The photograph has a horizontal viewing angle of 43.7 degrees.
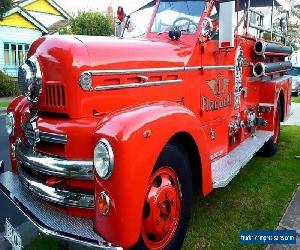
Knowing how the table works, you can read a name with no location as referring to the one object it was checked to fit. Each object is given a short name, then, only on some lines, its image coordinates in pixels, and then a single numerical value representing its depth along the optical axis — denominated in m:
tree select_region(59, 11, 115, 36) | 23.31
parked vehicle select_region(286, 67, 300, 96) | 18.31
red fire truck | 2.42
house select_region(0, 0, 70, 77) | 19.36
